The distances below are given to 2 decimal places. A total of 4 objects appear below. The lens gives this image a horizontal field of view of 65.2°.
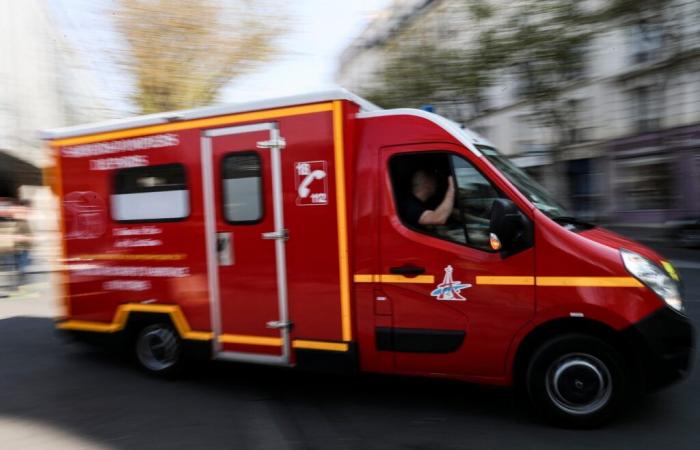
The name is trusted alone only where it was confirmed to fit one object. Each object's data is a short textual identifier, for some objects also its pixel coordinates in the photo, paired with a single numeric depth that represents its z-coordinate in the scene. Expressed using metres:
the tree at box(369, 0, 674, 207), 12.60
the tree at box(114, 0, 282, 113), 13.56
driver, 4.05
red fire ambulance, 3.69
